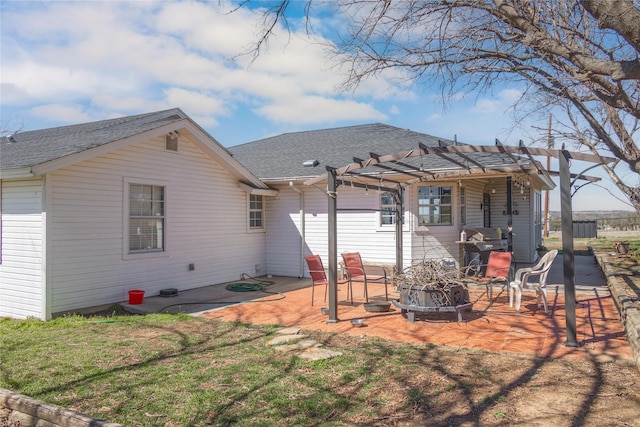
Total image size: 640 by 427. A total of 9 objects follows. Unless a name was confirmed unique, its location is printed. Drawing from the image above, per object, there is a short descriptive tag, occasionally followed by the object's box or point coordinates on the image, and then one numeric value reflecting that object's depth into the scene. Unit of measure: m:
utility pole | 25.79
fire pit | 6.36
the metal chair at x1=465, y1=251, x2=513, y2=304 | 7.69
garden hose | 8.44
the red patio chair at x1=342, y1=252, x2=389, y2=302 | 8.10
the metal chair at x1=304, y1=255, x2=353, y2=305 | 7.87
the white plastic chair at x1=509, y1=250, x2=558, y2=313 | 7.10
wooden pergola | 5.25
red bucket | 8.03
